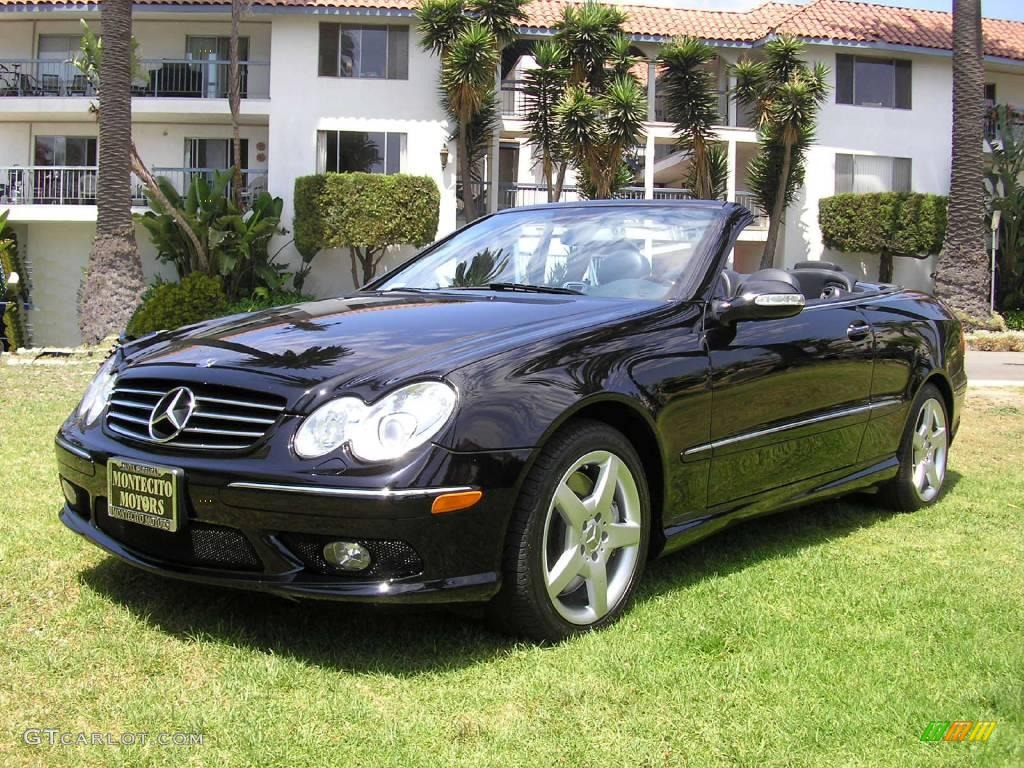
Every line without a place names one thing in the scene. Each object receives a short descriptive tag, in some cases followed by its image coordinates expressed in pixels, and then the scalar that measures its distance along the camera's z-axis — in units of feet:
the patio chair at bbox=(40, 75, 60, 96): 81.97
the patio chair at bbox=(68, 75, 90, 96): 80.69
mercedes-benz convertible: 9.05
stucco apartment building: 76.38
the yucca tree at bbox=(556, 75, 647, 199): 70.38
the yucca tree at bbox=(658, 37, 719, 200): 76.43
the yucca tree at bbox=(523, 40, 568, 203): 73.77
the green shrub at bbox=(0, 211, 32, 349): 62.23
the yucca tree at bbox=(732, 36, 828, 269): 75.97
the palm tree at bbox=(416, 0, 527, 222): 68.59
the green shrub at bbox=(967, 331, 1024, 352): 59.82
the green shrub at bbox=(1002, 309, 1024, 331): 83.66
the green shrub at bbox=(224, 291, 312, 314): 66.58
